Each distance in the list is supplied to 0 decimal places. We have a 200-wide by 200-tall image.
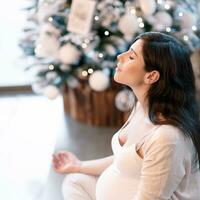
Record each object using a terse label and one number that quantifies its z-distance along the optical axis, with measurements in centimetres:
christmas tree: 348
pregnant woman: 172
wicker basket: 395
